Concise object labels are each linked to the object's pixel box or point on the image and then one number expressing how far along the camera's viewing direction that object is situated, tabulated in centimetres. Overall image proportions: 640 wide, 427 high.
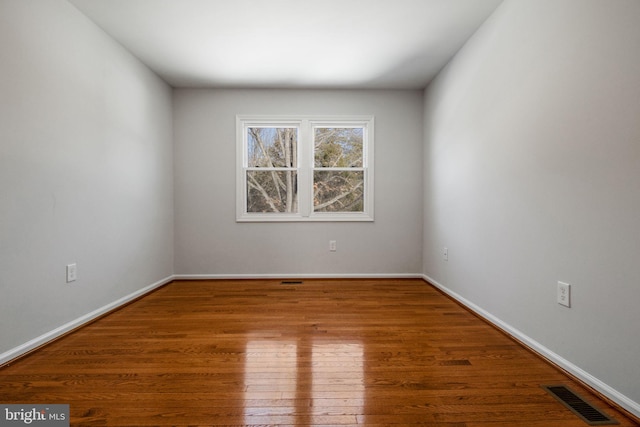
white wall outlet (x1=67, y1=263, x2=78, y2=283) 222
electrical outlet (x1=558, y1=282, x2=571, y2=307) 167
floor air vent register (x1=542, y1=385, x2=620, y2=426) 129
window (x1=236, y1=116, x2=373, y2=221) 392
